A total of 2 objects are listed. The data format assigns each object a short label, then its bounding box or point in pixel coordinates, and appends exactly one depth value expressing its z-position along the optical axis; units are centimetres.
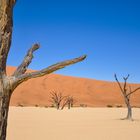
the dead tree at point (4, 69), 443
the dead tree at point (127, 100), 2164
